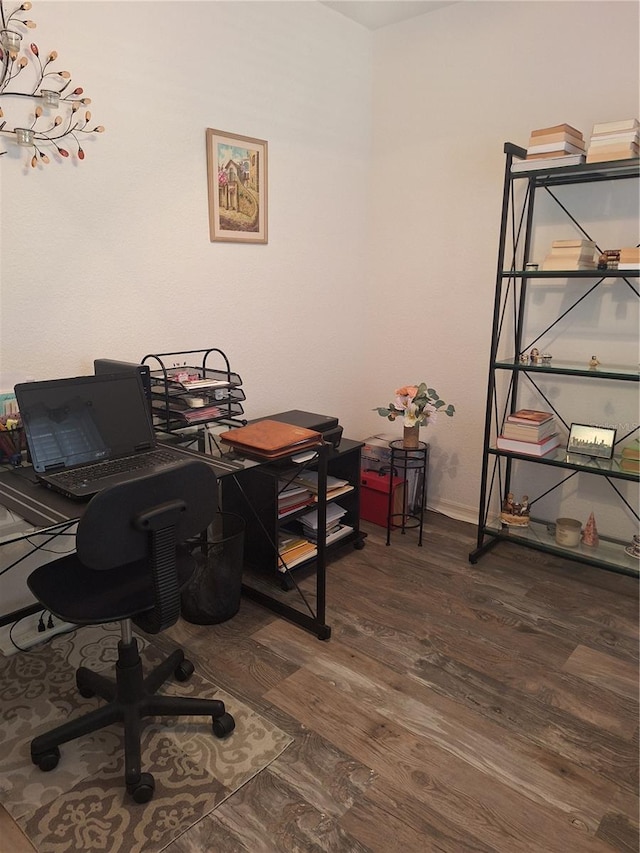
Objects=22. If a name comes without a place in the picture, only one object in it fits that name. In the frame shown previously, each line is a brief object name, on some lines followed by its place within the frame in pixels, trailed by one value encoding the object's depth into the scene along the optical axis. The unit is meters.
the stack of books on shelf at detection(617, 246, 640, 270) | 2.31
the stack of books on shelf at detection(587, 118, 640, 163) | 2.26
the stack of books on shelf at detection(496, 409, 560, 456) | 2.69
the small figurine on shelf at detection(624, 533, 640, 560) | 2.60
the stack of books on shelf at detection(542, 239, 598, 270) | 2.50
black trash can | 2.27
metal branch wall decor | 1.87
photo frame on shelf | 2.65
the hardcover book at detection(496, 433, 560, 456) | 2.69
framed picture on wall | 2.59
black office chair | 1.39
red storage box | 3.22
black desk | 1.47
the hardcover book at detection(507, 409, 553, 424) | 2.71
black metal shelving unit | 2.51
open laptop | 1.74
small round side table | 3.09
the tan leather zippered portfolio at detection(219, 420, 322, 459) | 2.02
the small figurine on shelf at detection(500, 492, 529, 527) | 2.88
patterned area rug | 1.49
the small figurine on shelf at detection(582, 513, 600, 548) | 2.71
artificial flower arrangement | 2.99
